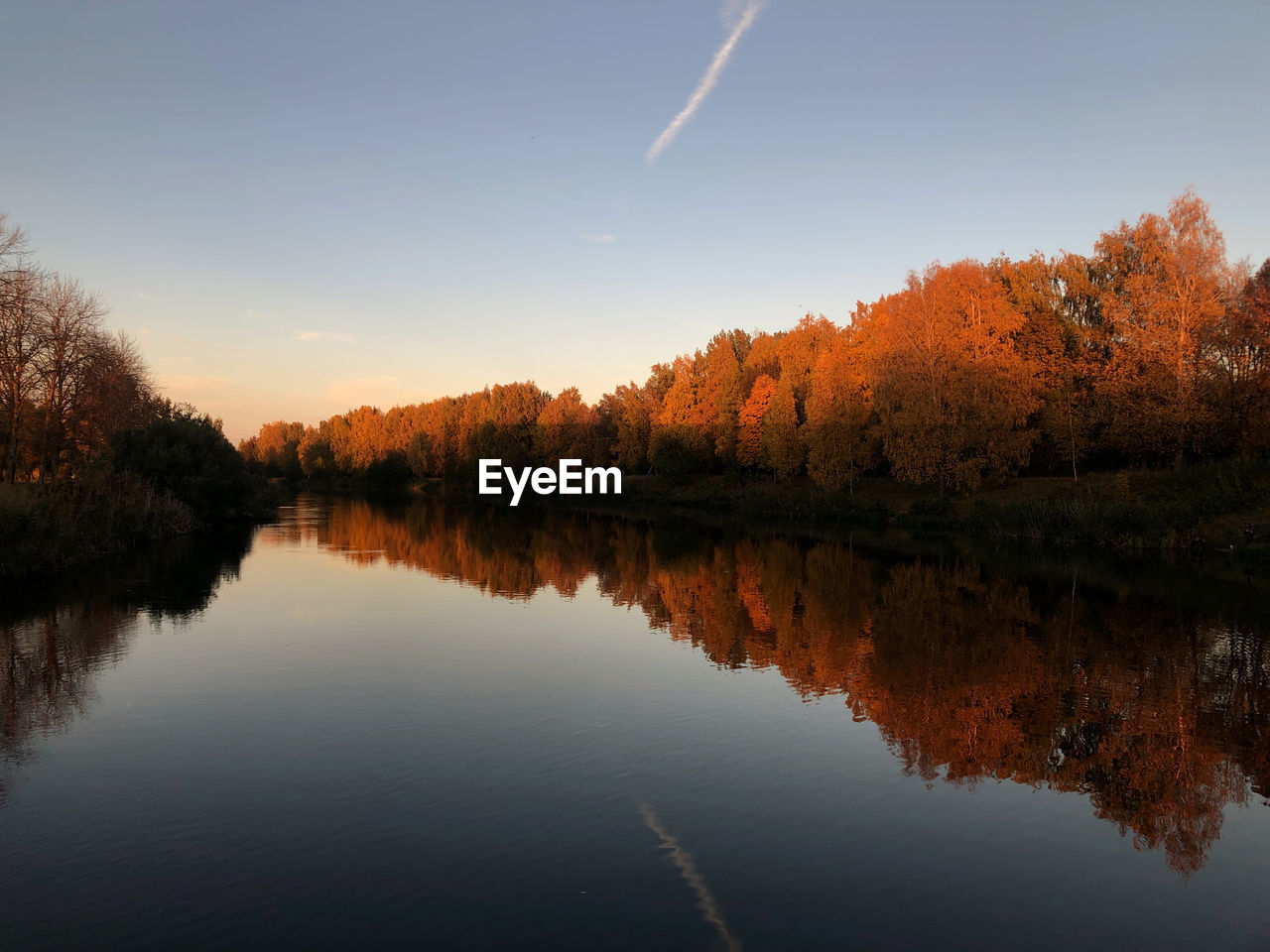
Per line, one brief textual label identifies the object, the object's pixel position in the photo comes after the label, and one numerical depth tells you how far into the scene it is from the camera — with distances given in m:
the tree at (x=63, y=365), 42.06
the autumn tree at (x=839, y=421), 54.38
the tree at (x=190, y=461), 46.09
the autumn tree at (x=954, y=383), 45.59
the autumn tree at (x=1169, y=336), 38.81
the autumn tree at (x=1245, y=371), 35.19
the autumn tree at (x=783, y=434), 61.38
